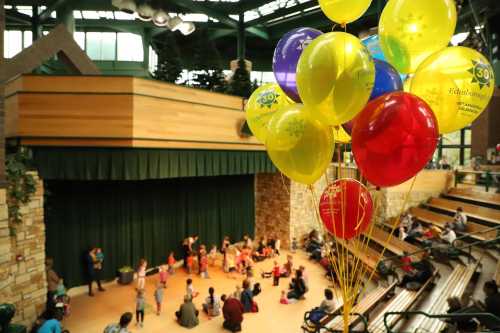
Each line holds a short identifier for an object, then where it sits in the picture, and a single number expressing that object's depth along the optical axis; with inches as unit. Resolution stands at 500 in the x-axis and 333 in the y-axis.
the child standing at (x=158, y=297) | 275.7
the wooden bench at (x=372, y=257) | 350.9
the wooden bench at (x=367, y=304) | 206.7
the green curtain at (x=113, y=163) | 264.8
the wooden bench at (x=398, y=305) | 197.6
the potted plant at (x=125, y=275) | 345.1
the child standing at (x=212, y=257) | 405.4
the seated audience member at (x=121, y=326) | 188.4
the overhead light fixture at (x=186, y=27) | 357.1
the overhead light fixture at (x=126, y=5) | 297.8
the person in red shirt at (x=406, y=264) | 295.9
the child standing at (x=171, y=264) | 365.4
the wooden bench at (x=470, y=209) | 367.2
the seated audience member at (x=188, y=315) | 258.1
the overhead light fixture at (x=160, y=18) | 331.6
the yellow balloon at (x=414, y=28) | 107.1
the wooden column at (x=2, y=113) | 220.5
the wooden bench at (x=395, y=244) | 349.8
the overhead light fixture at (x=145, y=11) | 317.1
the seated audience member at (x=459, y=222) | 355.7
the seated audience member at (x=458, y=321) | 171.1
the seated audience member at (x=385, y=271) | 300.9
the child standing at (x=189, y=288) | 279.5
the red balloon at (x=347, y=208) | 121.3
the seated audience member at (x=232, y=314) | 250.8
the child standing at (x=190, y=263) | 380.2
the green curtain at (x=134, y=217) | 316.5
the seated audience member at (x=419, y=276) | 253.8
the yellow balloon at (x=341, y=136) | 136.9
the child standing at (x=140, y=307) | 254.2
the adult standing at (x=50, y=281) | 255.5
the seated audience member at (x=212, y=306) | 279.0
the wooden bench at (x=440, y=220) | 334.6
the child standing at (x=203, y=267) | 369.1
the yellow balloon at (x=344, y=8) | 108.9
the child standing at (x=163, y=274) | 323.3
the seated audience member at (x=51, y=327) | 184.7
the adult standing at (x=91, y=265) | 309.9
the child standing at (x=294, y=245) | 467.2
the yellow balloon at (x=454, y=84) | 104.0
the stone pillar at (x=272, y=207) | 474.9
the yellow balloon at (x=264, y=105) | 138.9
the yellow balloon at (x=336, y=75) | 93.6
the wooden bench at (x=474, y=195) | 405.8
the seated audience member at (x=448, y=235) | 323.9
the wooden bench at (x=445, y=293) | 187.6
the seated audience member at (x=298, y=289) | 312.2
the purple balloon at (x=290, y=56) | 120.1
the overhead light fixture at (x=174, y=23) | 345.4
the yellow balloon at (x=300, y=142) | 108.3
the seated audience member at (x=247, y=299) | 287.1
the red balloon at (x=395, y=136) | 91.5
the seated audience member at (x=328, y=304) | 233.0
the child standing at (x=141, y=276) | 298.2
